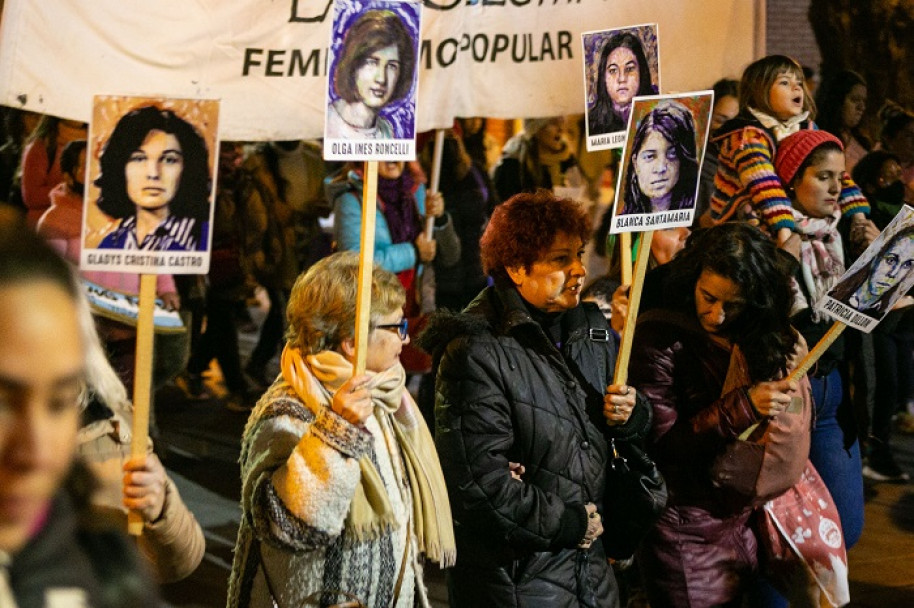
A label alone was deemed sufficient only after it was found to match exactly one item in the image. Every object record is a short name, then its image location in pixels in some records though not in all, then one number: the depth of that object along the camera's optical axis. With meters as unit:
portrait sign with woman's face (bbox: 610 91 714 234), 3.87
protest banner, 4.11
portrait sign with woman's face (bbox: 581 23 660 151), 4.43
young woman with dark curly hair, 4.02
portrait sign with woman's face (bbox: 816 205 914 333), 4.17
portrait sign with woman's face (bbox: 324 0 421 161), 3.26
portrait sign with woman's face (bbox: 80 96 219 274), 2.73
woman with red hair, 3.56
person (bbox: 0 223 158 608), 1.08
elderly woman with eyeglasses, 2.90
